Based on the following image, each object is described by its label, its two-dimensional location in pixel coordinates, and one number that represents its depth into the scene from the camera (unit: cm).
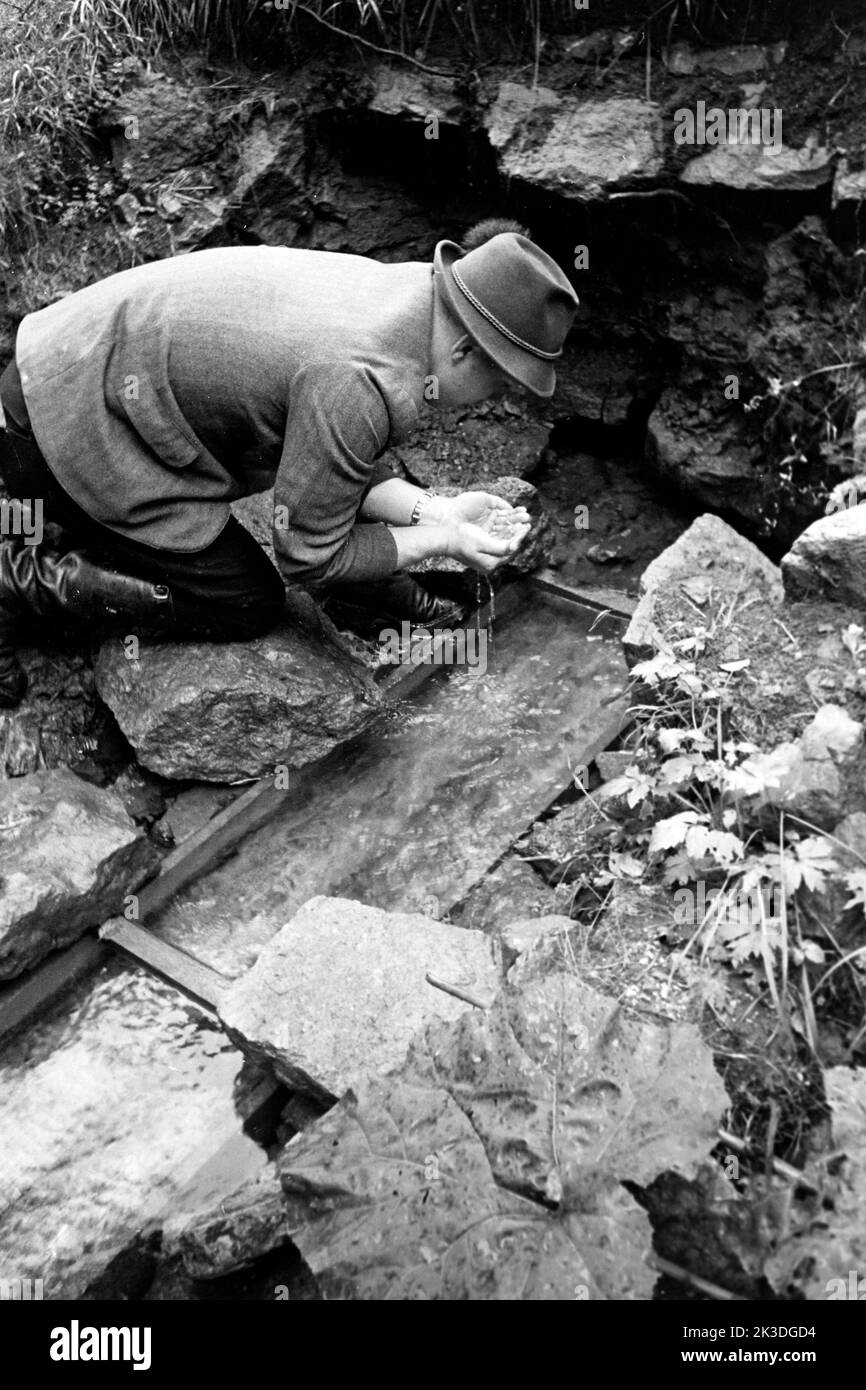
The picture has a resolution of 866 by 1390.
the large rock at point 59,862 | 308
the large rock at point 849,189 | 381
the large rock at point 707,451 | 448
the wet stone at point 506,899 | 328
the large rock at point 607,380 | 477
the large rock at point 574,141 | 413
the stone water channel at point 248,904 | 273
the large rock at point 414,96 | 436
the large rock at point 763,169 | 391
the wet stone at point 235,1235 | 243
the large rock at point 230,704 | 363
